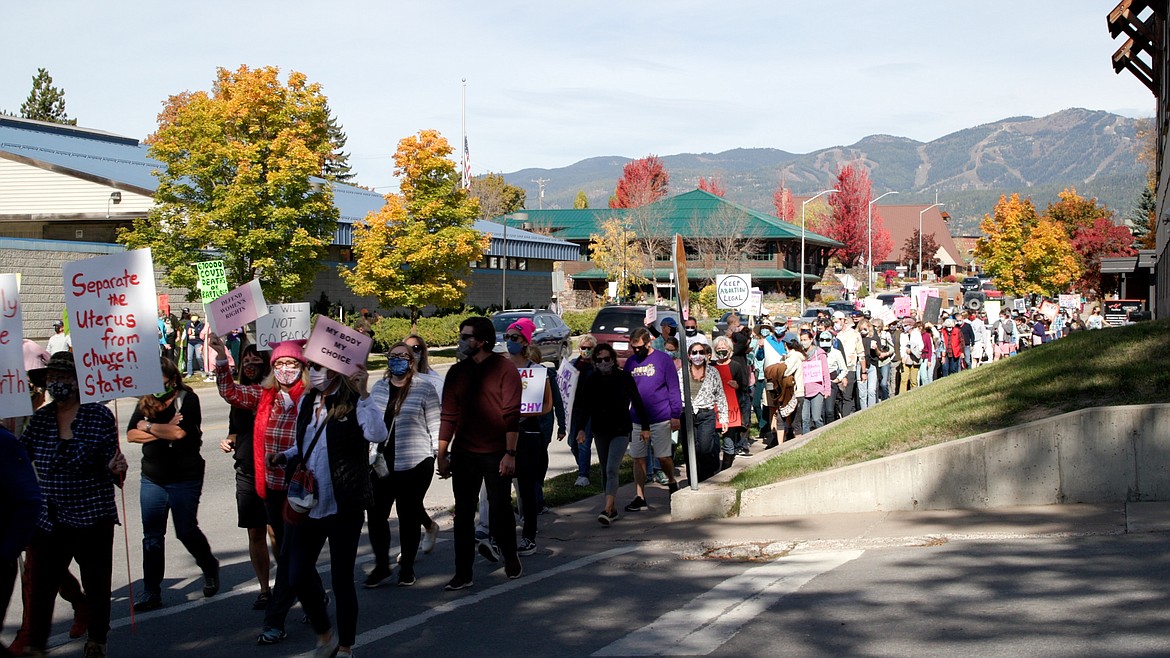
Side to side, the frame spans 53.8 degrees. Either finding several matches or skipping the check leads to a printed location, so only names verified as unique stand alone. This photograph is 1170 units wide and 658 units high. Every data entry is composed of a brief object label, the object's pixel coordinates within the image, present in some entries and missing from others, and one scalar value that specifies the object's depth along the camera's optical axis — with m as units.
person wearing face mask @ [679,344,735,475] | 12.45
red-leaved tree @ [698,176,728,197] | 106.19
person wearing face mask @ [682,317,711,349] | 16.89
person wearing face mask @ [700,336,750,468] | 13.57
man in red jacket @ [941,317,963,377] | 25.00
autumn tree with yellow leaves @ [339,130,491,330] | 36.81
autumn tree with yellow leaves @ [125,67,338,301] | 30.47
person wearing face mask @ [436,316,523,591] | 8.45
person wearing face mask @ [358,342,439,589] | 8.66
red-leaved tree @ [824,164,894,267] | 100.19
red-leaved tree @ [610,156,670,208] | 93.19
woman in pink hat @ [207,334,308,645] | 6.99
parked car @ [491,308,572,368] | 32.00
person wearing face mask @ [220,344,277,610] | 7.86
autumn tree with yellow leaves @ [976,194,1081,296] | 60.00
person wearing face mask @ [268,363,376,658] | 6.37
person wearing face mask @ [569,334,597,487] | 12.30
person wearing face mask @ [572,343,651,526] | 11.16
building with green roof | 74.12
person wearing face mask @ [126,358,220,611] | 7.75
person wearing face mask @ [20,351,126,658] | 6.43
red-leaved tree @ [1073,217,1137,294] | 66.44
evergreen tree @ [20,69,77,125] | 85.94
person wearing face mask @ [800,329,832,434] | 16.12
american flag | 61.00
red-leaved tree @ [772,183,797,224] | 106.43
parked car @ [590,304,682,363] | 28.22
